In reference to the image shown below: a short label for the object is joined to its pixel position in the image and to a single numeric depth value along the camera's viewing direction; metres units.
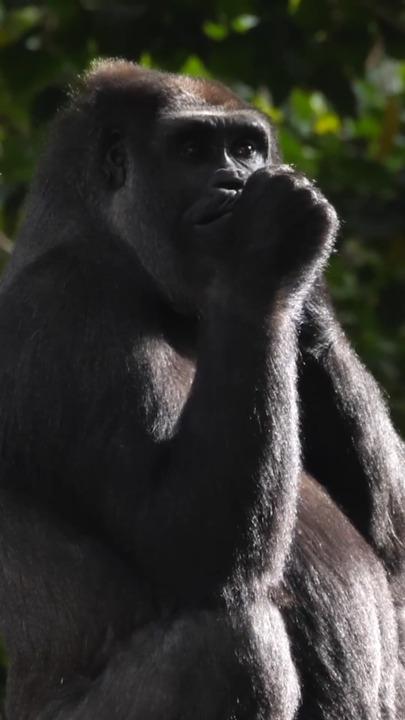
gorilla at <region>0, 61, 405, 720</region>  9.57
